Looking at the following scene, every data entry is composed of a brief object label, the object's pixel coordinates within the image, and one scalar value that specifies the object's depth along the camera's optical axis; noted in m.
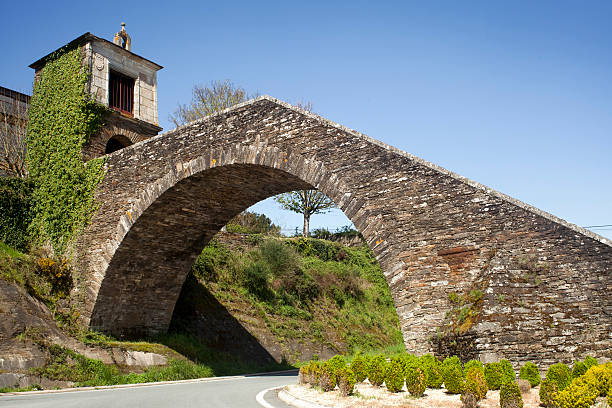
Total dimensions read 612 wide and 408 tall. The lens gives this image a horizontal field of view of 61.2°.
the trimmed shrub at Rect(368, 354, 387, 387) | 8.29
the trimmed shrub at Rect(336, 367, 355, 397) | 7.65
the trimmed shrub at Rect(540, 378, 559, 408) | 5.75
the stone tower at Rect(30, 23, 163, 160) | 15.38
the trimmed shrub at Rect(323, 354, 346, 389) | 8.33
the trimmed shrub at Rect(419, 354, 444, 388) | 7.48
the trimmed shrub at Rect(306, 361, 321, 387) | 8.83
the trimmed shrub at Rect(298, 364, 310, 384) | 9.32
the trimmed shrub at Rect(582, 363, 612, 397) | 5.45
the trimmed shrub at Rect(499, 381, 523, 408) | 5.81
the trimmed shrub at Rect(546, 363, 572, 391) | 6.17
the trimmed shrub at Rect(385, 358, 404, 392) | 7.63
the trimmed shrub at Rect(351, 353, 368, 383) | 8.82
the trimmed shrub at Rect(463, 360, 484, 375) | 7.14
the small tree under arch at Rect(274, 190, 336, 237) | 30.69
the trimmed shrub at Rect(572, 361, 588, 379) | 6.59
